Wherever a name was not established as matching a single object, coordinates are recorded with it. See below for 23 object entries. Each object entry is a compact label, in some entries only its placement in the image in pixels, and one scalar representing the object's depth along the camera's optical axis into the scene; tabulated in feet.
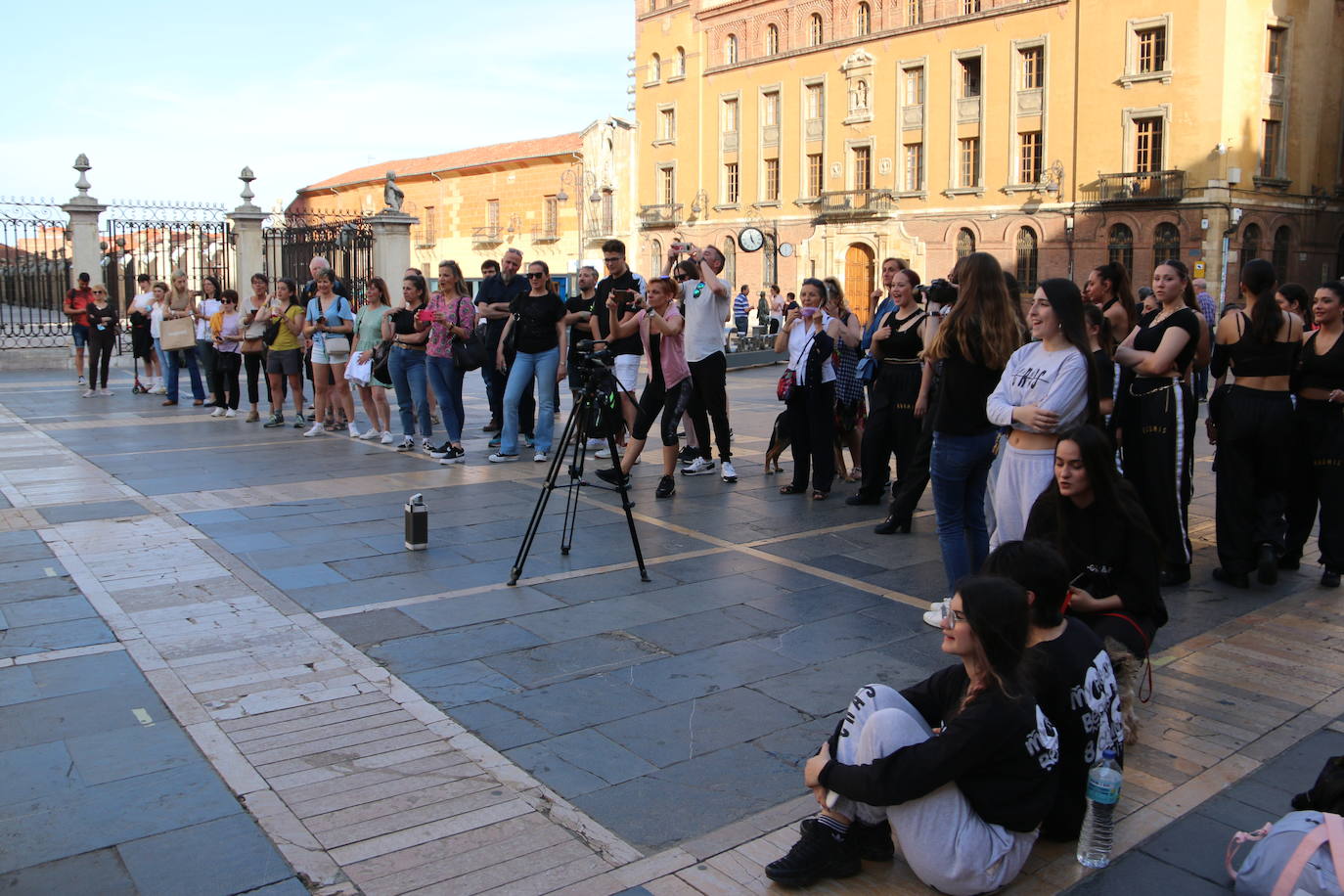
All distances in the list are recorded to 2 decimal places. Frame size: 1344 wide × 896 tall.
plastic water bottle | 10.32
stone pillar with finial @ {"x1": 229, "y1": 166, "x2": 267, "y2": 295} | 69.82
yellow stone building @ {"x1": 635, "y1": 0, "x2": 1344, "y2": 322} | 109.60
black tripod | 20.25
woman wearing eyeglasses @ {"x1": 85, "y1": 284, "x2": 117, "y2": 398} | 50.42
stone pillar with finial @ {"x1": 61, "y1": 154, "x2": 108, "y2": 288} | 66.23
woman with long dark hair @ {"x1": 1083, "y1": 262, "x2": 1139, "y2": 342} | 21.08
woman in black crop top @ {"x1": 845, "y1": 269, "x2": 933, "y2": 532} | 25.62
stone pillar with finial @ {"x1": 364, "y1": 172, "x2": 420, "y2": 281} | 66.03
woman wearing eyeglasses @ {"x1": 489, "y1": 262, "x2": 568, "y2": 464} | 32.68
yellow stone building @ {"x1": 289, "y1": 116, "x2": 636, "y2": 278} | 163.22
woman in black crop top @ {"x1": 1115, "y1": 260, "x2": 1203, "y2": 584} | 20.15
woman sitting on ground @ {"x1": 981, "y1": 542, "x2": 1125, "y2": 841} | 10.77
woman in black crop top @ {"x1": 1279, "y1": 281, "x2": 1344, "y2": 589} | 20.16
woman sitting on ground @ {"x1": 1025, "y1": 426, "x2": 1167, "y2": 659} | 13.73
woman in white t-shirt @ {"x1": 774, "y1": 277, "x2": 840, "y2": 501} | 27.73
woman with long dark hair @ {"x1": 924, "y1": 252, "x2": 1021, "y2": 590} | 17.37
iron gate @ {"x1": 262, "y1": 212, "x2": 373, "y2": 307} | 66.23
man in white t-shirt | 29.09
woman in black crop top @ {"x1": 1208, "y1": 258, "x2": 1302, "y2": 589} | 20.54
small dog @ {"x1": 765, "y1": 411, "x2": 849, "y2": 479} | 29.91
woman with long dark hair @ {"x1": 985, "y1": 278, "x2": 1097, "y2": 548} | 15.71
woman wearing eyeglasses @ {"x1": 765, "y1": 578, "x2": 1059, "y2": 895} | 9.71
